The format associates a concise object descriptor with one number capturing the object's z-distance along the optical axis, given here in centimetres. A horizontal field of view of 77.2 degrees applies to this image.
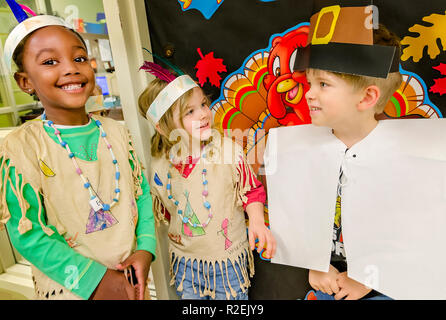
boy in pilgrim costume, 57
